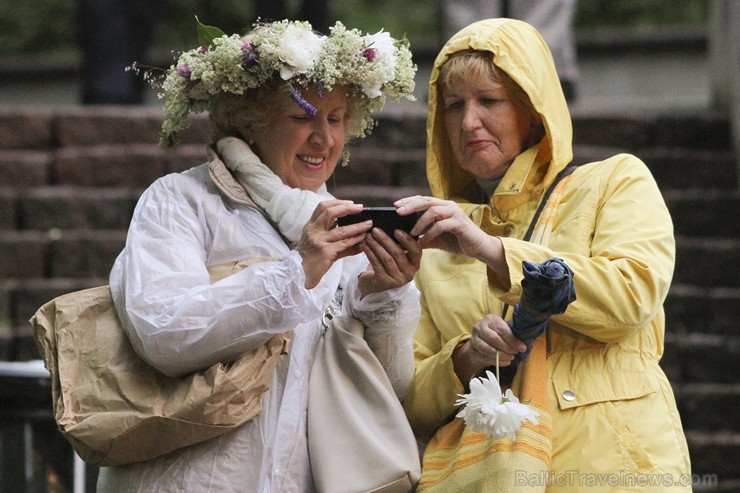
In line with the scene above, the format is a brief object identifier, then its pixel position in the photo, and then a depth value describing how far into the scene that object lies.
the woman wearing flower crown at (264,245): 7.28
